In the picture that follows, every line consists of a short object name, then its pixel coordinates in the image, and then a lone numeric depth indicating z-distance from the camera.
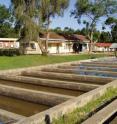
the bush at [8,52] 18.54
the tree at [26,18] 15.84
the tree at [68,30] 53.77
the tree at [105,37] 44.75
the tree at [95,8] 25.05
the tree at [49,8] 16.55
